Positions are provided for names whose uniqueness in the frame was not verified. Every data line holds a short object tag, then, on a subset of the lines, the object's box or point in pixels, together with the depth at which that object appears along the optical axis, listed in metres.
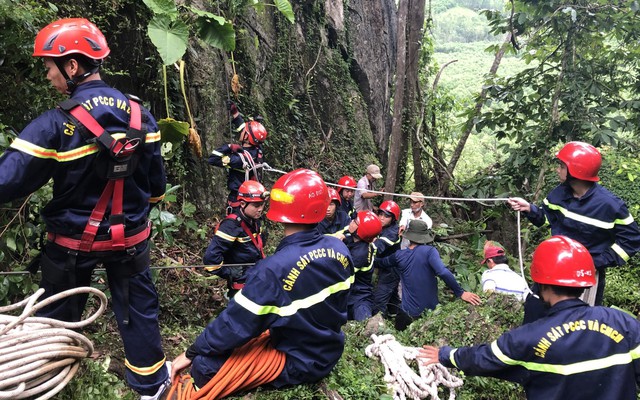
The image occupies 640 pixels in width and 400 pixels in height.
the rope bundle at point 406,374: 3.03
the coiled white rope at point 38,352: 1.50
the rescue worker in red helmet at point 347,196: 7.43
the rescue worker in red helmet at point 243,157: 6.27
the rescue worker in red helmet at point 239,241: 4.52
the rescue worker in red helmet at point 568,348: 2.35
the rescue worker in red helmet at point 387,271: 6.12
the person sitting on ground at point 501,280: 4.87
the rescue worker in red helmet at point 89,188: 2.35
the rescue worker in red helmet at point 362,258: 5.45
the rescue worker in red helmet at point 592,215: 4.13
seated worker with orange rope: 2.37
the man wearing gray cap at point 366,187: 8.26
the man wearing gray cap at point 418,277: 5.18
